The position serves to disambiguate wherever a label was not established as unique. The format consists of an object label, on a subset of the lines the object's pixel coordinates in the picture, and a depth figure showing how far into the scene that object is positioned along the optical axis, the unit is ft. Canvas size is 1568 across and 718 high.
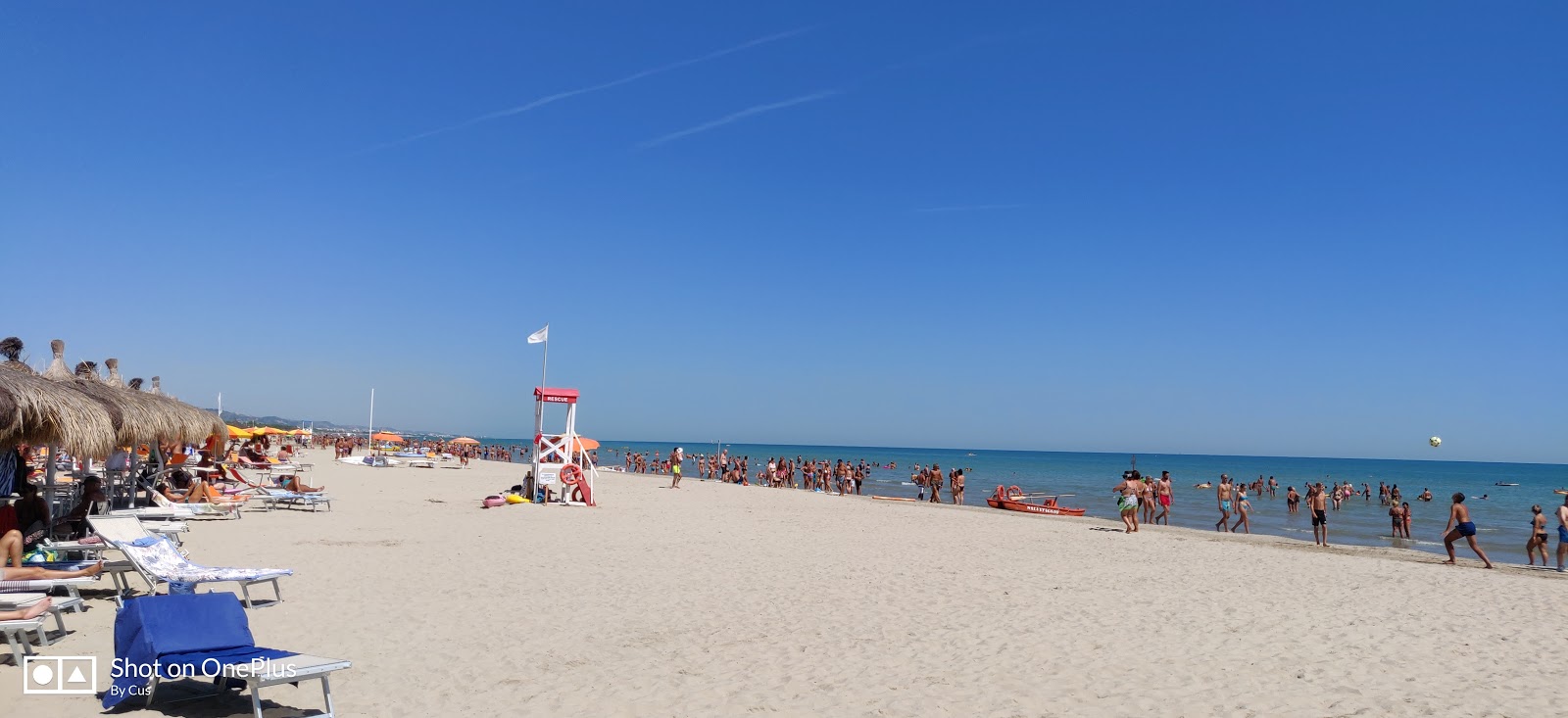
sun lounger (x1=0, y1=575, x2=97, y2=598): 20.88
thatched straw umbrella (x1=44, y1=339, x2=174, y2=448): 33.68
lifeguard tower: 63.21
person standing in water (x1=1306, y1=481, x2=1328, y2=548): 58.14
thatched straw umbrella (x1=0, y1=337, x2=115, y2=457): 26.50
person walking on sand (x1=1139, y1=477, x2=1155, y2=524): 72.22
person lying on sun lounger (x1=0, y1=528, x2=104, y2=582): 23.29
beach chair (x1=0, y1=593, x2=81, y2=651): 19.30
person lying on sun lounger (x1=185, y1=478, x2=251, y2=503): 52.13
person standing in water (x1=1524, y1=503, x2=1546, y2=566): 48.57
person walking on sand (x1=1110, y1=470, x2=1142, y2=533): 59.72
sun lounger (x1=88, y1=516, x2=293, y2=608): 24.39
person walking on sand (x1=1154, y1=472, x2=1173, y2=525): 73.67
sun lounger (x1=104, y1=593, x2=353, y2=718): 15.62
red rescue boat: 81.82
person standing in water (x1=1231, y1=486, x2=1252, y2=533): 67.87
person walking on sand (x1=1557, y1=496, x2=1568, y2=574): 45.47
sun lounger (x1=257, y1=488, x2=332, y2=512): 53.16
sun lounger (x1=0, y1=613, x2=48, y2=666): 18.40
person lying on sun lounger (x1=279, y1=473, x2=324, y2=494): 59.72
